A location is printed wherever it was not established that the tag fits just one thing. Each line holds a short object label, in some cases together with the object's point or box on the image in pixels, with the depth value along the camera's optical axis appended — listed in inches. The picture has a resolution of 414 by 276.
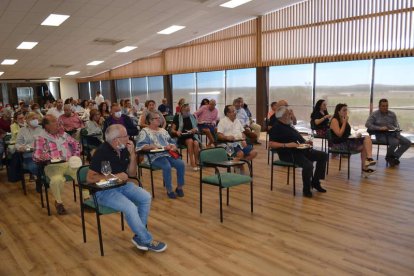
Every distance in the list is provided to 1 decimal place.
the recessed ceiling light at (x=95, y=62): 664.2
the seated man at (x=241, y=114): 327.6
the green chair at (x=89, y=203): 132.8
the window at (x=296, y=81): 439.5
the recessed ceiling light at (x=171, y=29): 457.5
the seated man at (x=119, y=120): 269.9
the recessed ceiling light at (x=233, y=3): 375.1
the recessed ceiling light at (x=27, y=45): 447.7
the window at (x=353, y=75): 377.5
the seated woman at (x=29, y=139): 209.3
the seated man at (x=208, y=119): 321.4
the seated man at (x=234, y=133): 241.9
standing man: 587.3
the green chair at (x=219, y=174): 166.1
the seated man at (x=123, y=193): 134.0
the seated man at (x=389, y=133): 277.4
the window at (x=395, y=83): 358.0
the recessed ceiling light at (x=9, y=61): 566.6
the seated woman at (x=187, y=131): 271.6
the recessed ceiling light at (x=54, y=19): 336.2
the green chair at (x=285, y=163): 202.5
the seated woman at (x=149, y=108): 300.7
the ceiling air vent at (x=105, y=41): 470.1
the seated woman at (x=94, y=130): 285.9
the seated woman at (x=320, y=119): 296.2
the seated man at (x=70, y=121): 320.8
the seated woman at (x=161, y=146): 202.4
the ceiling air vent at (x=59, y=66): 652.9
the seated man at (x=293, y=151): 201.5
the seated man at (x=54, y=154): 179.9
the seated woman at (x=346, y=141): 241.8
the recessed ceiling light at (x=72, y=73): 778.2
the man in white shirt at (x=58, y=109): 382.6
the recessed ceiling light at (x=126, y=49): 562.9
